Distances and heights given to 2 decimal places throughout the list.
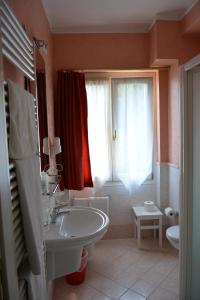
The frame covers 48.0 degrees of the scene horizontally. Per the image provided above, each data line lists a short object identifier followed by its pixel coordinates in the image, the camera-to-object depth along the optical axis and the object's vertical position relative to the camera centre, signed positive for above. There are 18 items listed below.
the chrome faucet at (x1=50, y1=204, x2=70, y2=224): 1.78 -0.64
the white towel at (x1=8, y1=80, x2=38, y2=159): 0.90 +0.06
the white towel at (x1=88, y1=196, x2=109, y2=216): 2.92 -0.88
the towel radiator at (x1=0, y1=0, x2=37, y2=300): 0.68 -0.18
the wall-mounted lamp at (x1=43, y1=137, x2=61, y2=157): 2.20 -0.11
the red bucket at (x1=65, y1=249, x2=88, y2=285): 2.18 -1.37
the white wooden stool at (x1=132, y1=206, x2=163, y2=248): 2.78 -1.05
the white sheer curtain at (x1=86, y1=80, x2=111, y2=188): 2.90 +0.09
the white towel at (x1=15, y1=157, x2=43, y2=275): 0.93 -0.32
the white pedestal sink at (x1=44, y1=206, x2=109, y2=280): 1.43 -0.74
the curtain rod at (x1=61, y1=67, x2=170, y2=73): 2.74 +0.80
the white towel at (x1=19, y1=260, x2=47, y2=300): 1.03 -0.74
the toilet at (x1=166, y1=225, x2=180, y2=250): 2.21 -1.02
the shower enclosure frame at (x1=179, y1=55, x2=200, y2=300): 1.60 -0.38
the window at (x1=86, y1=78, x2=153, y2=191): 2.92 +0.09
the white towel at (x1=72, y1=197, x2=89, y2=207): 2.91 -0.86
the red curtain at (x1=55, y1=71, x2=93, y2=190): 2.70 +0.15
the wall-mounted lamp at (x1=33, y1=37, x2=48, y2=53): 1.58 +0.68
